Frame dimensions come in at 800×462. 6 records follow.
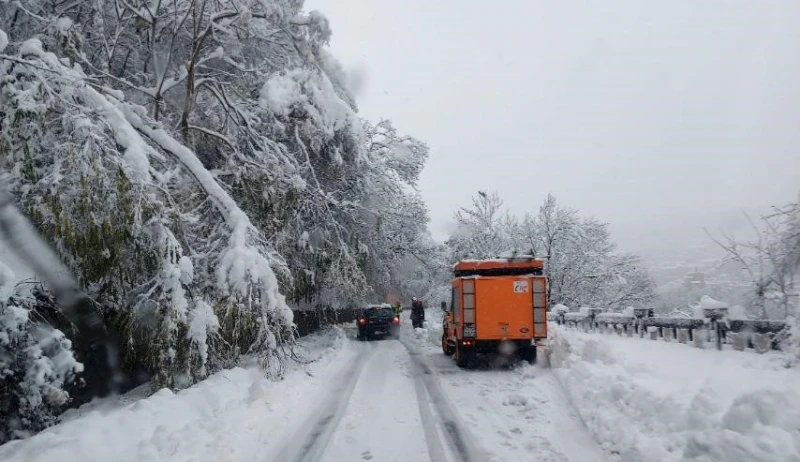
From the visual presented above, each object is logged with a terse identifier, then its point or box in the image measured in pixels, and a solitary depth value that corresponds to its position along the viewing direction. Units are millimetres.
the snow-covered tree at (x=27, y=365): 6008
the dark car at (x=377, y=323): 26562
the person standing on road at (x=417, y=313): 32062
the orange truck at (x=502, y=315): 13969
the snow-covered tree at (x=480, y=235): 41375
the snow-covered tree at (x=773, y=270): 12961
